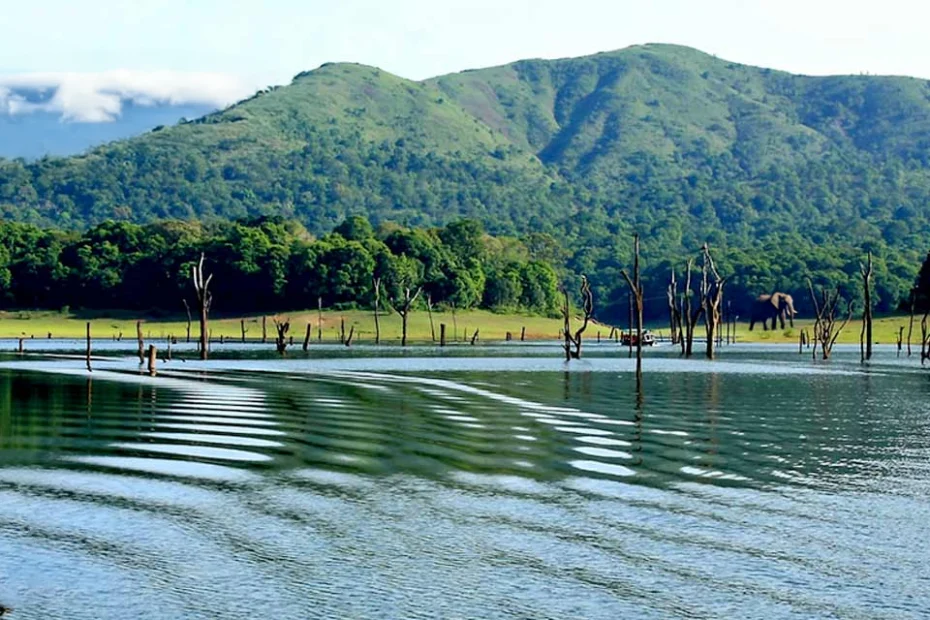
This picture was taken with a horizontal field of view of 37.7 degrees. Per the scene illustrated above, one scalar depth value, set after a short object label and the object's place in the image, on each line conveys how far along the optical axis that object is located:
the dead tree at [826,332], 105.86
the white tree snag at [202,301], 90.75
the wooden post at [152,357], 71.25
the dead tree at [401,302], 176.88
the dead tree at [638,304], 70.25
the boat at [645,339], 141.94
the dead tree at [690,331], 105.44
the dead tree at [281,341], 105.50
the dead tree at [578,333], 99.92
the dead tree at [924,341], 96.06
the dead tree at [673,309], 128.62
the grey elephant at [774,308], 192.00
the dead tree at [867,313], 99.34
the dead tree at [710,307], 104.44
